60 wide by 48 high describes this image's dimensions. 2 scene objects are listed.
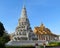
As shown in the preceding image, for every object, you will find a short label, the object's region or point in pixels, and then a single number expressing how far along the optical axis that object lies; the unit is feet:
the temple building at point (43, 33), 109.35
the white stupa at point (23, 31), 86.75
